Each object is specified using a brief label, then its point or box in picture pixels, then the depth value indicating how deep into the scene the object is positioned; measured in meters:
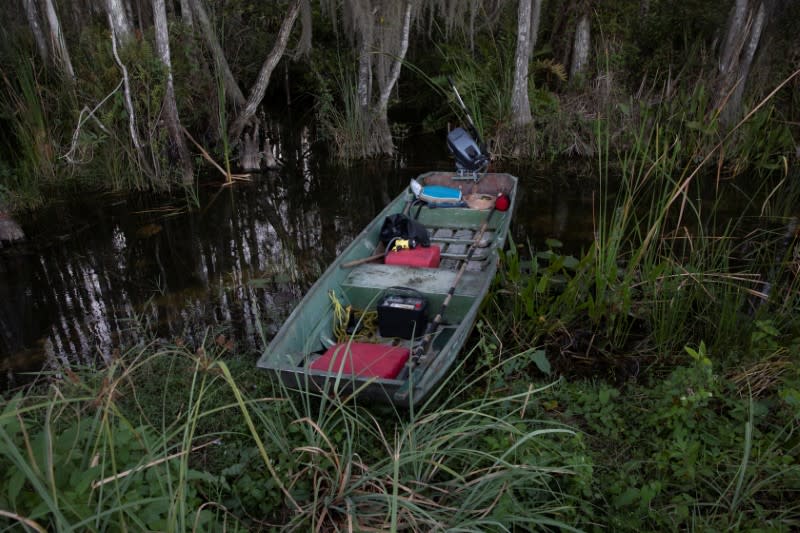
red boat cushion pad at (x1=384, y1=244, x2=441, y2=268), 4.80
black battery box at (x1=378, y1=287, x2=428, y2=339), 3.88
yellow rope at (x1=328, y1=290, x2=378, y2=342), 4.03
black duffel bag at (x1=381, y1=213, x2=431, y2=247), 5.12
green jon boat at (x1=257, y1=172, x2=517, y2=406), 3.08
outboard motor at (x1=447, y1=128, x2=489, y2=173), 6.64
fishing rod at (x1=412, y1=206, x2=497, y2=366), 3.52
